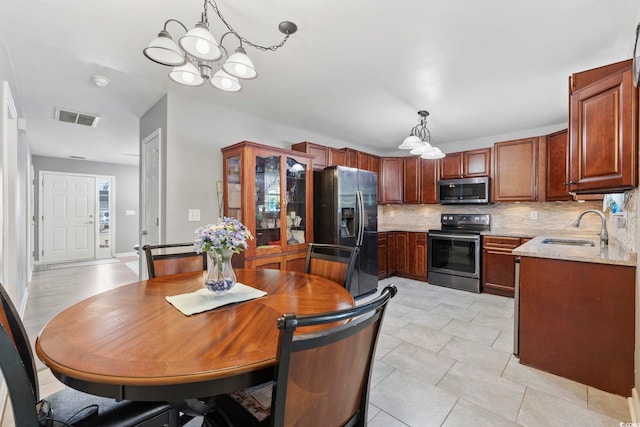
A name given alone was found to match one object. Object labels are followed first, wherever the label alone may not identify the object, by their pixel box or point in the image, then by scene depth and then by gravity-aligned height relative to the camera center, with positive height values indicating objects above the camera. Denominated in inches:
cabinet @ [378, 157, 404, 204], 204.5 +23.2
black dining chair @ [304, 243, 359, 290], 71.7 -15.1
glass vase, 55.9 -12.2
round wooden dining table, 31.9 -17.6
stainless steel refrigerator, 144.4 -1.6
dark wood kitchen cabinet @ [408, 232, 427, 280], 184.9 -28.4
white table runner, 50.9 -16.9
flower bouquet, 55.4 -7.2
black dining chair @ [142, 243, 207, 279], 78.4 -15.2
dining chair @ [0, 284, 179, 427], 30.8 -27.0
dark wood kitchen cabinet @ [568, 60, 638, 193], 65.0 +20.5
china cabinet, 116.3 +5.5
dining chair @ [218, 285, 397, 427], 28.2 -17.5
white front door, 246.5 -4.2
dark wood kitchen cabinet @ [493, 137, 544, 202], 152.9 +23.1
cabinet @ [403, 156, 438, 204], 191.2 +21.9
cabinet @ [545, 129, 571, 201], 141.4 +23.3
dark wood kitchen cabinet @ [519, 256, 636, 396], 70.4 -29.4
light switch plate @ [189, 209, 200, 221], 122.6 -1.0
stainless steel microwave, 167.5 +13.1
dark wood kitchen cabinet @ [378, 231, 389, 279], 186.4 -28.6
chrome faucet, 99.9 -8.7
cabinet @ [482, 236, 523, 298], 151.3 -28.7
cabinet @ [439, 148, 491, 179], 169.3 +29.9
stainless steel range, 162.2 -24.0
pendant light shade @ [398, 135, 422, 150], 119.4 +29.4
